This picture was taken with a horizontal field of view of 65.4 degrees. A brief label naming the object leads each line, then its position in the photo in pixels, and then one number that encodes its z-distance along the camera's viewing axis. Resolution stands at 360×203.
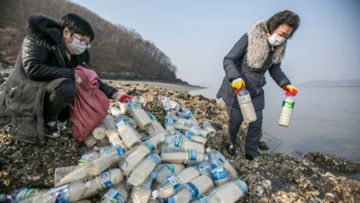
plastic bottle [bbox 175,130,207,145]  2.96
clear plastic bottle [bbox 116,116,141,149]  2.49
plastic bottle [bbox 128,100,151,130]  2.90
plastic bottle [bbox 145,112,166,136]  2.90
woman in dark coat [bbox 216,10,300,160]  2.80
